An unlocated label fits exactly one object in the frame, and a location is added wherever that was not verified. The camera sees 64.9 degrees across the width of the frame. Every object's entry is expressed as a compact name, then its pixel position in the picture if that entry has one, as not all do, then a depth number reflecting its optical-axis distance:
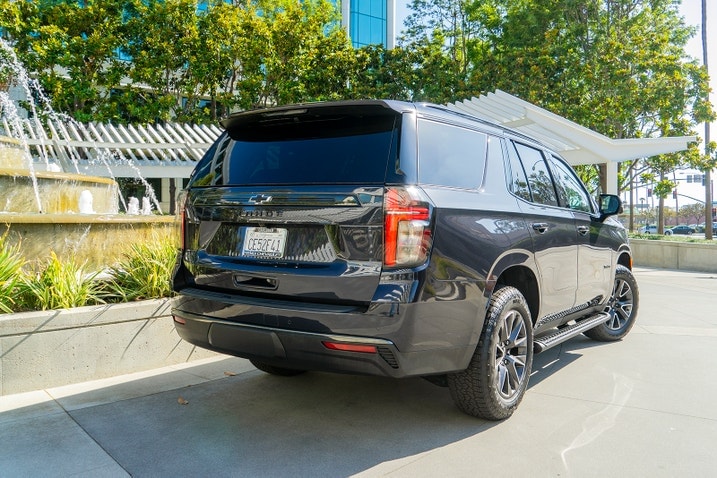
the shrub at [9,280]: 4.27
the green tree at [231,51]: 22.17
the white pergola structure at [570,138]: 13.81
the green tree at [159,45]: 21.56
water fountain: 5.66
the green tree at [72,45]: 20.44
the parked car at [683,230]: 60.69
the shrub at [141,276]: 4.95
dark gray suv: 2.94
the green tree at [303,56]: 23.02
